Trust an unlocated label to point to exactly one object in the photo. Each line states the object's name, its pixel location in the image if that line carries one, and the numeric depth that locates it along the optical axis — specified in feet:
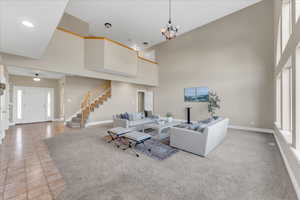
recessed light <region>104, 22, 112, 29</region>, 21.83
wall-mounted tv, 21.90
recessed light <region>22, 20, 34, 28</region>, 6.42
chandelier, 12.67
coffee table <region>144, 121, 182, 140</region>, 14.31
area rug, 9.53
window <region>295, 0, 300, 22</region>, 6.46
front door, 21.96
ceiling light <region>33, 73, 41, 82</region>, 23.49
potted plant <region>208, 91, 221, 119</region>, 20.14
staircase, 20.23
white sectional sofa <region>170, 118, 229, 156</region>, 9.32
